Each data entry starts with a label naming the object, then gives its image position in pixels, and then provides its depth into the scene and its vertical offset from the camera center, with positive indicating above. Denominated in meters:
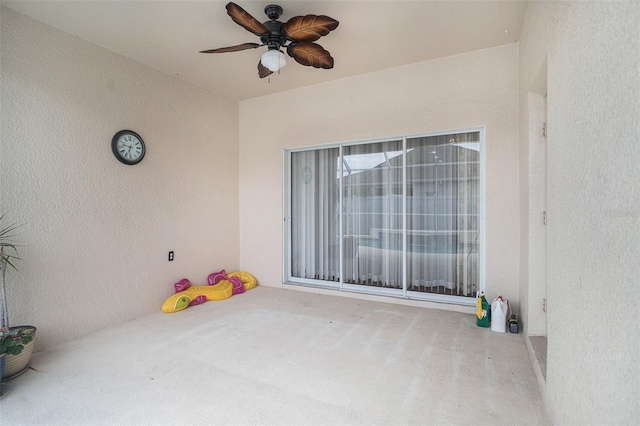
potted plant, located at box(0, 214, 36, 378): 2.12 -0.89
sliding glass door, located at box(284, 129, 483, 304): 3.50 -0.09
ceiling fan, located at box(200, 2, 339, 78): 2.19 +1.36
